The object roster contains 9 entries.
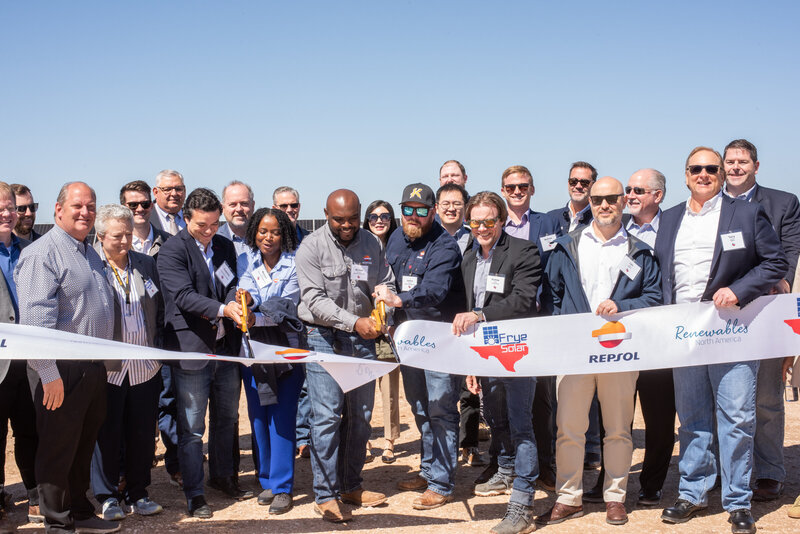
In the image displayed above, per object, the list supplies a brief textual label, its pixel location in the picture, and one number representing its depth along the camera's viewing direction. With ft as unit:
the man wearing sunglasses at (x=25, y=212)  21.48
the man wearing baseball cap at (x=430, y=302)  18.61
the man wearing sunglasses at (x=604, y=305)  17.46
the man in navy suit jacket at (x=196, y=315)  18.76
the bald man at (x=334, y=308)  17.99
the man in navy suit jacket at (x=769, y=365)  19.20
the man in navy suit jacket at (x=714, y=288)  17.06
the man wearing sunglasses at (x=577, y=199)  24.14
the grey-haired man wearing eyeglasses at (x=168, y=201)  25.52
